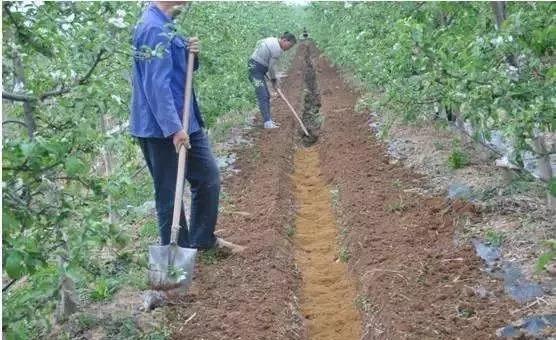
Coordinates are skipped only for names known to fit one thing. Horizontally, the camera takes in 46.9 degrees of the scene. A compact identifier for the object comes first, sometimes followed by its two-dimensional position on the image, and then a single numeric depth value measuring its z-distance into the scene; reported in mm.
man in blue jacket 4086
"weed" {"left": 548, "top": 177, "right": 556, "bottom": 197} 3699
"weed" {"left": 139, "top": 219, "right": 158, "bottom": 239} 5369
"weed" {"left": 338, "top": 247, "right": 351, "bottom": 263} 5434
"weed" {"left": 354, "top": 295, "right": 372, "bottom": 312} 4438
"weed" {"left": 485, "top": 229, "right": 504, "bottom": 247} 4531
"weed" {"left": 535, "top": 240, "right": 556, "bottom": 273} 2473
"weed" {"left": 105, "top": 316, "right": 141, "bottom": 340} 3717
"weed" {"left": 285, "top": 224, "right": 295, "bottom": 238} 6004
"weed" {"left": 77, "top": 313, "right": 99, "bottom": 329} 3834
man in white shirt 9992
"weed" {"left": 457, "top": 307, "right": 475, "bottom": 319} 3807
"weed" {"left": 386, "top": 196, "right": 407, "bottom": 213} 5750
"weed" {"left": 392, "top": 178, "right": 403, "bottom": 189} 6406
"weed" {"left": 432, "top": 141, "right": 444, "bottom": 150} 7176
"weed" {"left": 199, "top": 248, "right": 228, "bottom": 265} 4898
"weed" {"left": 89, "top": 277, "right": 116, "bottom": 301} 4215
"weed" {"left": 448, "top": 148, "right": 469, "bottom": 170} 6297
